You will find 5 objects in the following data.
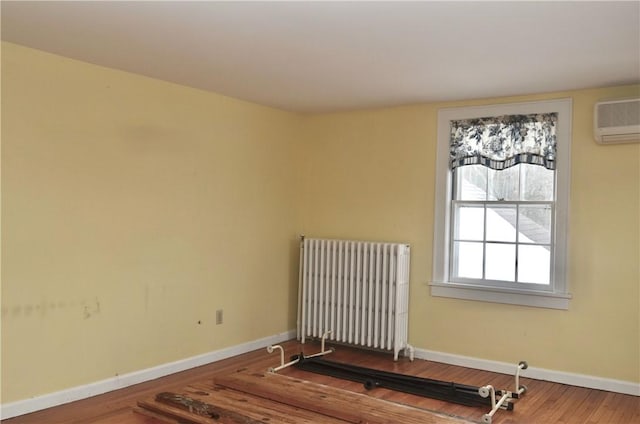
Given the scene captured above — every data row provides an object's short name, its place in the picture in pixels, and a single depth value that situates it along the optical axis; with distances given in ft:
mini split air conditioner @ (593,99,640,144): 12.82
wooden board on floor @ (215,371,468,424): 10.33
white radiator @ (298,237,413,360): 16.14
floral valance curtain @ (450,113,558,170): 14.56
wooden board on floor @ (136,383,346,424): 10.36
